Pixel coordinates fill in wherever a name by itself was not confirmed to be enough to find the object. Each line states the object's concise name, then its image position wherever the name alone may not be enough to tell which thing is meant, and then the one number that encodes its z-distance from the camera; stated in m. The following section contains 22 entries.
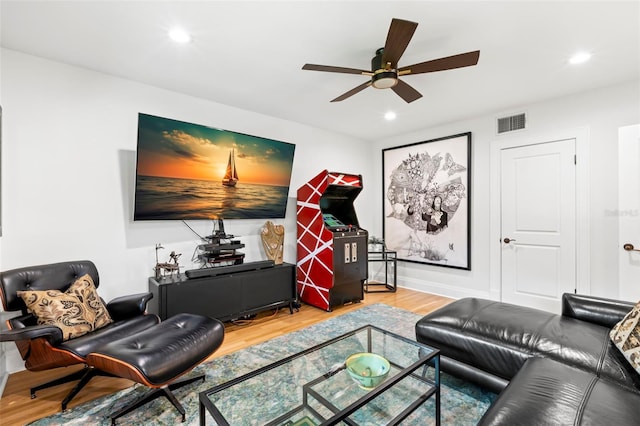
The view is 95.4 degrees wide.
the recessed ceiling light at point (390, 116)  3.93
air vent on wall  3.72
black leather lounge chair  1.86
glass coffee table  1.44
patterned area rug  1.78
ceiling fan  1.79
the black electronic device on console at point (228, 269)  3.04
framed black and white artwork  4.27
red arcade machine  3.80
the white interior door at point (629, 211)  2.87
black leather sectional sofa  1.17
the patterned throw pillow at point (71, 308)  2.02
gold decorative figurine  3.86
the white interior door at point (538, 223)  3.40
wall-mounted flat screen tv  2.86
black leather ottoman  1.65
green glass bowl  1.55
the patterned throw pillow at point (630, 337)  1.46
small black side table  4.70
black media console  2.85
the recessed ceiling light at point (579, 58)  2.48
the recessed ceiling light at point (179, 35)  2.14
